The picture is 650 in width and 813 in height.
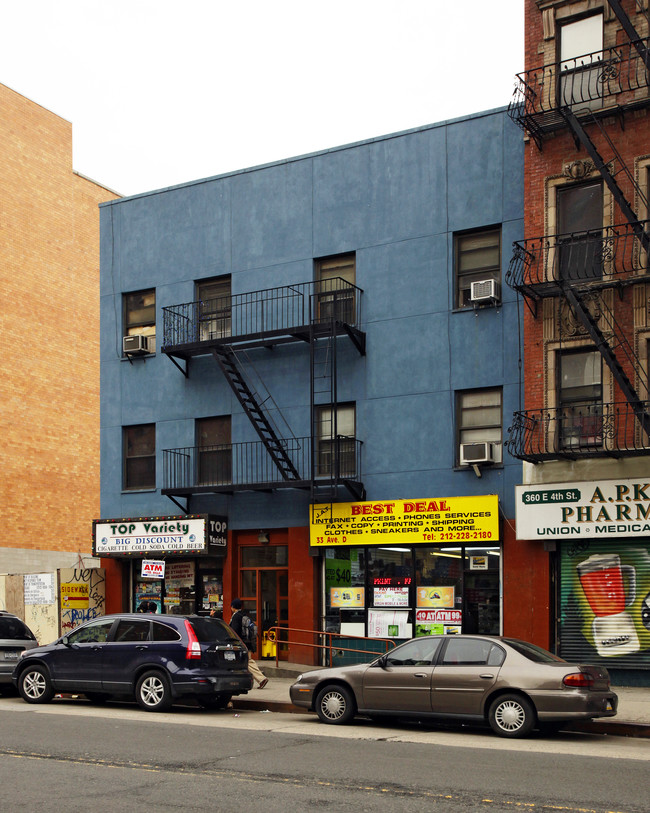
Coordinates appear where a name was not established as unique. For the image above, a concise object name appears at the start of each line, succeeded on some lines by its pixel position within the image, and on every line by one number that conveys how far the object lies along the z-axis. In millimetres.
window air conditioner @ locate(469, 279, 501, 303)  20969
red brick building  19172
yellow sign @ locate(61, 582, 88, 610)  25031
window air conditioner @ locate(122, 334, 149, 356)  25609
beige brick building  34188
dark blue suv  15913
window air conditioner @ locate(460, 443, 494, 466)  20828
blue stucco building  21469
